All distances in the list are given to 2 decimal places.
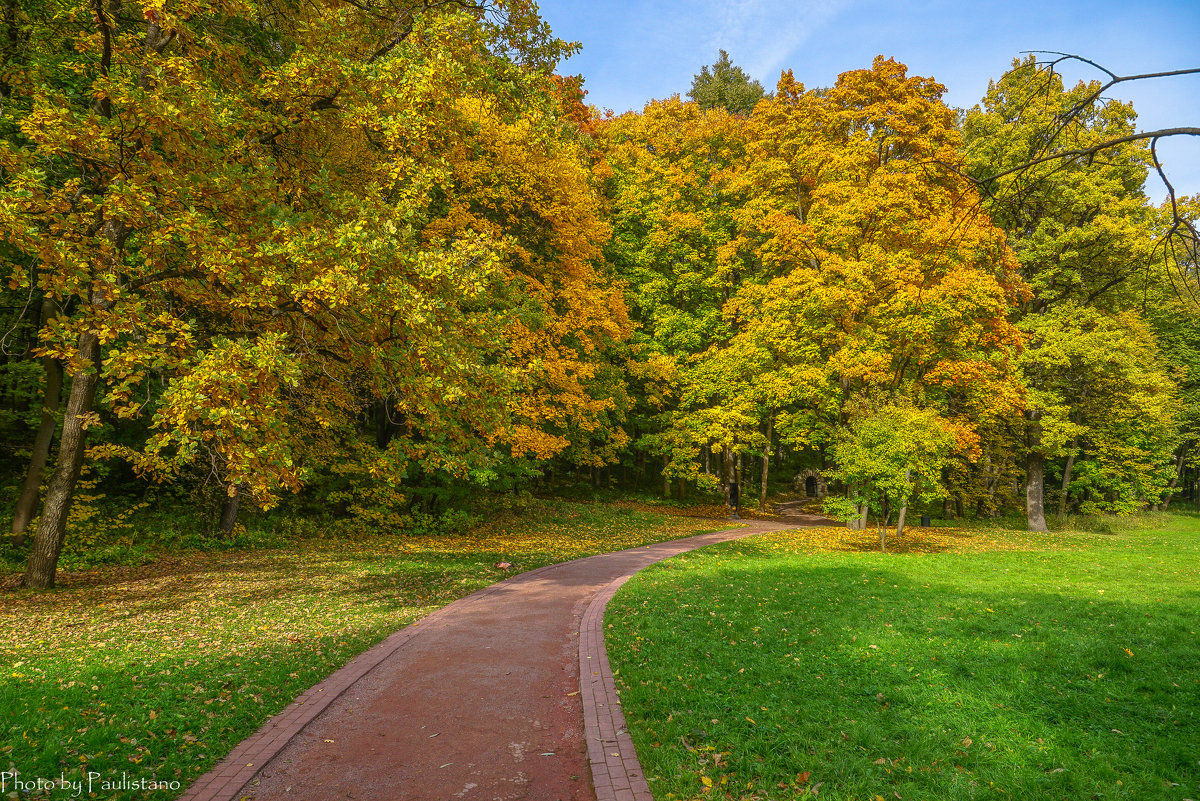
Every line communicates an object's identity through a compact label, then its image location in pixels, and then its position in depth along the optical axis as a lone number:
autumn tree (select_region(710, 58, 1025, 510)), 19.73
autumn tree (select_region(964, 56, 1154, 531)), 21.17
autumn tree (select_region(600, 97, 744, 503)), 26.42
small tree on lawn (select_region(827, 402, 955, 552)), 16.23
